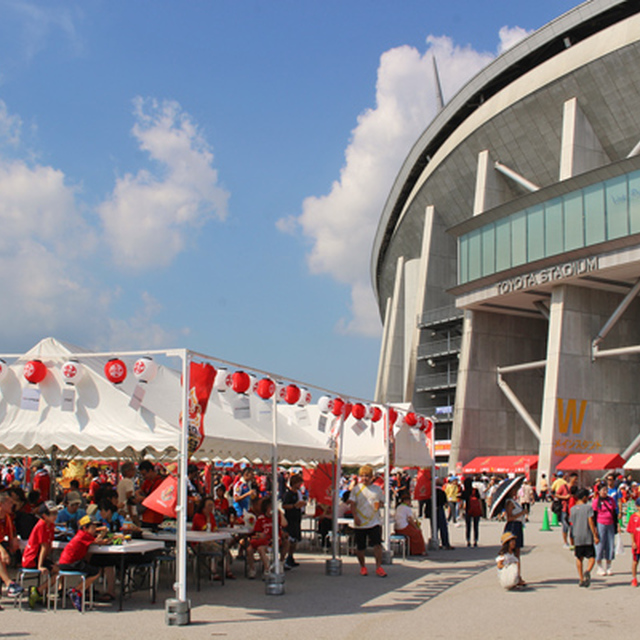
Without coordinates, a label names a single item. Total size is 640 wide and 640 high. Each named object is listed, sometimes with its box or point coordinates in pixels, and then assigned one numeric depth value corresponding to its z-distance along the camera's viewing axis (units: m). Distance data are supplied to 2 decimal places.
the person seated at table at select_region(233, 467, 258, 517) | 18.23
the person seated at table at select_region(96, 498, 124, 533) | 11.23
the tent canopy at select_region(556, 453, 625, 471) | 36.50
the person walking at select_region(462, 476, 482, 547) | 19.22
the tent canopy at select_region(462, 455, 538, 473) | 41.76
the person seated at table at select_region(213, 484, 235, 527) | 14.70
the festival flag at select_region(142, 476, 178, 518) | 9.99
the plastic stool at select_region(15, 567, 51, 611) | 9.87
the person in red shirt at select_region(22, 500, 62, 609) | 10.00
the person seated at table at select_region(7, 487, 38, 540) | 11.76
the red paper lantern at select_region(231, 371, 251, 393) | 11.53
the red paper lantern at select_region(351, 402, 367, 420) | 15.84
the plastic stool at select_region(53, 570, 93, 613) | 9.77
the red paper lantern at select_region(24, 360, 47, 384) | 10.46
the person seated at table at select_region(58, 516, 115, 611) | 9.82
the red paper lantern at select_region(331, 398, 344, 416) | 14.62
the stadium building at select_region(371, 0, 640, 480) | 37.66
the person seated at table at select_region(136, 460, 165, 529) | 12.01
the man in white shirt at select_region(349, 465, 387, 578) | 13.46
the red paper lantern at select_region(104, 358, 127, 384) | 10.21
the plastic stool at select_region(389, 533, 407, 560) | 16.59
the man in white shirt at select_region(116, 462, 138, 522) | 13.25
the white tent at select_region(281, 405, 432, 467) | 17.91
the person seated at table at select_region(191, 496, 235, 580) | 12.52
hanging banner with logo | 9.98
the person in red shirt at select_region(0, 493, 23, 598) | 9.88
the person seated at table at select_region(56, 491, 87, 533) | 12.02
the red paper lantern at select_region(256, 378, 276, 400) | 12.15
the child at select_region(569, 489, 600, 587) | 11.98
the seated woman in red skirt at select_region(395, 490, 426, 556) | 17.08
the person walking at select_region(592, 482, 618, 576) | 13.45
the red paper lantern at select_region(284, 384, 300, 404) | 13.48
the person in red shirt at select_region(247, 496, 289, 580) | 12.96
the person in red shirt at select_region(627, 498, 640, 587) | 11.73
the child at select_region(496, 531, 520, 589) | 11.85
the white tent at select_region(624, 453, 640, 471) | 29.00
